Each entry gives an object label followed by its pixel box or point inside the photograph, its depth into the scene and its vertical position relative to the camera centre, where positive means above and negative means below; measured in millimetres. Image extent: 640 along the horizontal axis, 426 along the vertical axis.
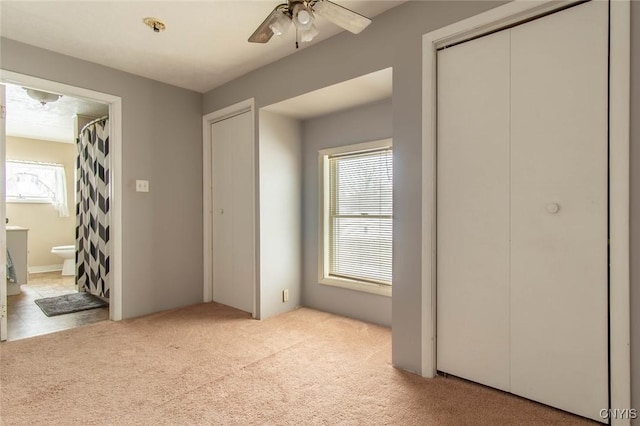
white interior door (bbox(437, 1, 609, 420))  1677 +9
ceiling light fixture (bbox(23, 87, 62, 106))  3600 +1271
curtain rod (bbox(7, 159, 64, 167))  5768 +864
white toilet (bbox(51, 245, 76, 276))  5438 -761
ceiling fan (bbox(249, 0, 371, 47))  1756 +1057
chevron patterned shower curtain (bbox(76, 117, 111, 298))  4027 +28
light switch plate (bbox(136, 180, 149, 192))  3422 +266
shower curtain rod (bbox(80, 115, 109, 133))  3938 +1111
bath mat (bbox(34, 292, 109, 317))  3648 -1087
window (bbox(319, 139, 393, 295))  3180 -57
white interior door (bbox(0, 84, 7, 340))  2715 -123
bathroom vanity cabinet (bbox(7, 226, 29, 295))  4406 -538
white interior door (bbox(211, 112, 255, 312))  3494 -8
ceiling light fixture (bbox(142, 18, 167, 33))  2436 +1394
